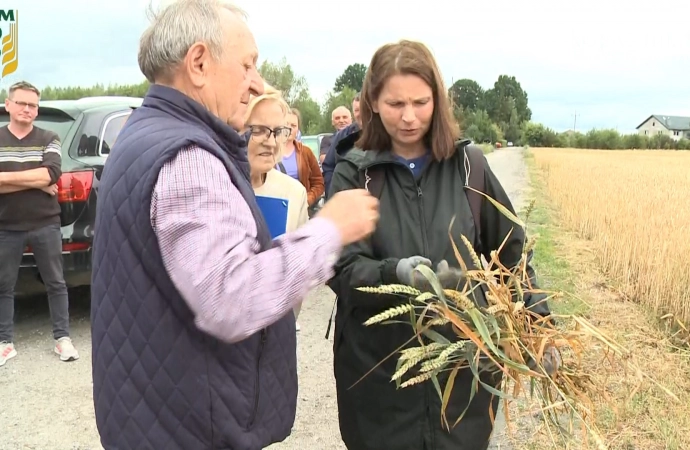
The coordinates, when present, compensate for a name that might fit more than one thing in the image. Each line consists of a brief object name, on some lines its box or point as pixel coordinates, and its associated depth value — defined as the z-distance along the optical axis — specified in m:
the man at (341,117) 8.25
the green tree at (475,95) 97.91
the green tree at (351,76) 92.47
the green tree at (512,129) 95.88
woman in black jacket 1.99
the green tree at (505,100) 101.94
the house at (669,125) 113.38
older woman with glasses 2.96
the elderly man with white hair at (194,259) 1.25
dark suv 4.80
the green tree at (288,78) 45.88
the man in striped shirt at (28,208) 4.50
